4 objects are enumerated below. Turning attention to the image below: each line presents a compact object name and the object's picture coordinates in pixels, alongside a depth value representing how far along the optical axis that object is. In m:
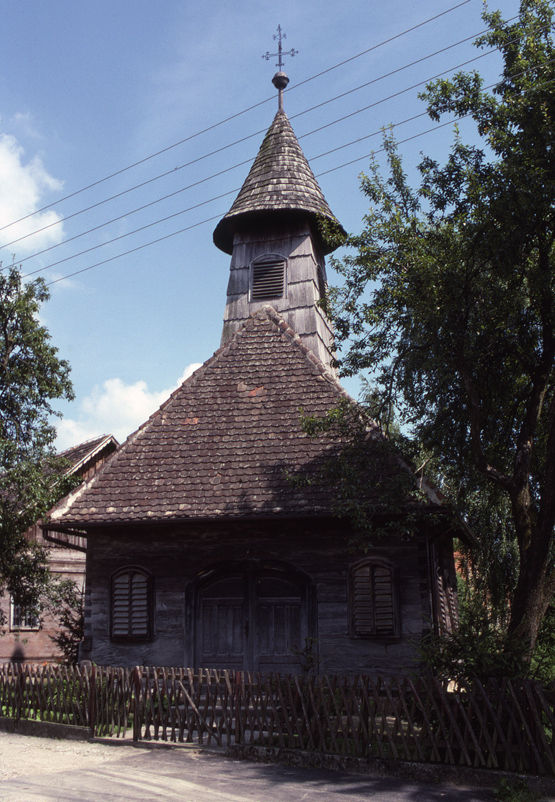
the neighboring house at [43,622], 22.11
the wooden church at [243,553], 12.56
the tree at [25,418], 15.41
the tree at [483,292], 10.30
